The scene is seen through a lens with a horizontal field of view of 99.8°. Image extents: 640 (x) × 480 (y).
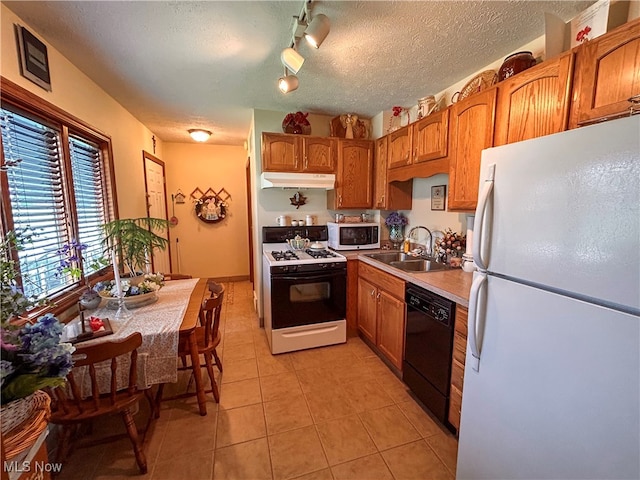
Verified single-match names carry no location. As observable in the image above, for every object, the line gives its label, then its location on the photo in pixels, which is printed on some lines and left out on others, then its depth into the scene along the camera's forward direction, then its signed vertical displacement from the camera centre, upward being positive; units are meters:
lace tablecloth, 1.43 -0.73
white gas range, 2.51 -0.86
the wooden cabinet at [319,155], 2.91 +0.61
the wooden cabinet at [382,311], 2.18 -0.90
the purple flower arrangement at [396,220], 3.06 -0.10
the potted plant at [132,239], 1.92 -0.21
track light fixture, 1.40 +0.97
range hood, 2.74 +0.32
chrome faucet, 2.69 -0.29
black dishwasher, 1.68 -0.93
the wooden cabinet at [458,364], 1.56 -0.91
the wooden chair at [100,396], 1.24 -0.95
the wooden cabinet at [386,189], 2.92 +0.24
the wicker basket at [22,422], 0.76 -0.65
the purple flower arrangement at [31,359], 0.78 -0.45
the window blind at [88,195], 2.15 +0.13
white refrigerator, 0.76 -0.33
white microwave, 2.98 -0.28
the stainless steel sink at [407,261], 2.52 -0.50
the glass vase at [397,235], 3.11 -0.28
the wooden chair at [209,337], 1.85 -0.94
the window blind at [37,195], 1.51 +0.09
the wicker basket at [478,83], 1.89 +0.93
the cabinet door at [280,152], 2.80 +0.61
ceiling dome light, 3.66 +1.04
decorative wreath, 4.66 +0.02
